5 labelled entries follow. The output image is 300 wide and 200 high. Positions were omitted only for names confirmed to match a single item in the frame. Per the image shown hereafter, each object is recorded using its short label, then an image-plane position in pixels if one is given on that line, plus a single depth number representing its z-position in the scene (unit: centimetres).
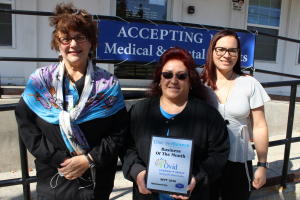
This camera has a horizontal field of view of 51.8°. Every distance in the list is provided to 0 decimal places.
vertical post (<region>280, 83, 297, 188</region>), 267
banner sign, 295
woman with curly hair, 149
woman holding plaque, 158
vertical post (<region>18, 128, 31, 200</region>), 188
